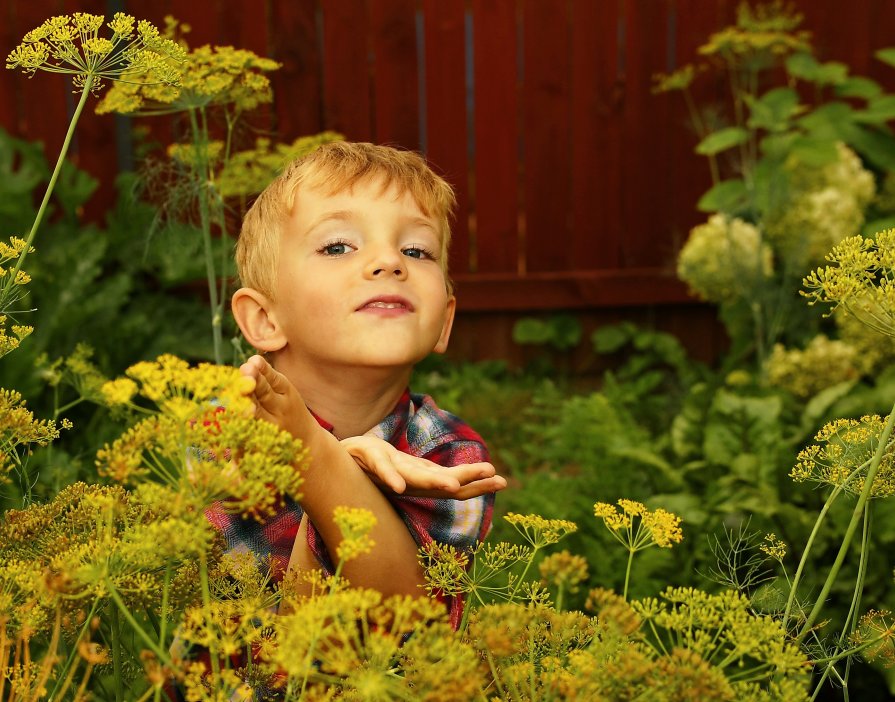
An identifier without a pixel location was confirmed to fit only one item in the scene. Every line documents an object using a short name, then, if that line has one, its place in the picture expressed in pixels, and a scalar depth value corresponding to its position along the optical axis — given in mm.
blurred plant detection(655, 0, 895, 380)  4188
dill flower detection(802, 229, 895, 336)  987
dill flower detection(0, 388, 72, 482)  958
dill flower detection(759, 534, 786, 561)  1129
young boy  1388
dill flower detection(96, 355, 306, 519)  711
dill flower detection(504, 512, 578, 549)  996
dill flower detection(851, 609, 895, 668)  1027
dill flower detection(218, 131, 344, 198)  2230
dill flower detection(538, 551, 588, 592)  806
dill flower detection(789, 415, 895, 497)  1077
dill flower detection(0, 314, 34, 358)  1035
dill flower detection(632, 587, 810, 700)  778
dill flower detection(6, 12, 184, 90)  1065
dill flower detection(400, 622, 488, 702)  671
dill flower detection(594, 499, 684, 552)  946
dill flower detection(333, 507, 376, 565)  725
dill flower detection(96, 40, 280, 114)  1841
